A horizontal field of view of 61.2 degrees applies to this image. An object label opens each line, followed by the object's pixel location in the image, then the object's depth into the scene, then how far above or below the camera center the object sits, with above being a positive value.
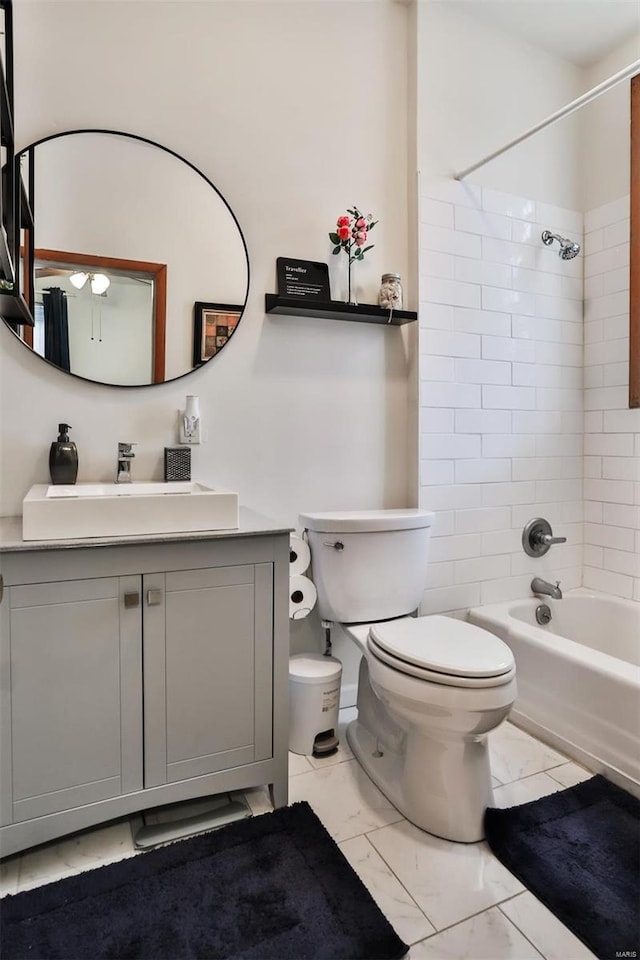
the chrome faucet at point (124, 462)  1.78 +0.03
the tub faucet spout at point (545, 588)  2.42 -0.53
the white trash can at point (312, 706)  1.86 -0.82
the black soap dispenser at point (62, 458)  1.69 +0.04
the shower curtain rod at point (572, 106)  1.74 +1.28
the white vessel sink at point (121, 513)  1.33 -0.11
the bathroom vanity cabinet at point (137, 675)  1.33 -0.54
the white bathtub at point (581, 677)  1.73 -0.74
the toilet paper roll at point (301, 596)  1.96 -0.46
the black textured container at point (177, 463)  1.86 +0.03
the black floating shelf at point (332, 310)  1.96 +0.61
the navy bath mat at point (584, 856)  1.22 -1.00
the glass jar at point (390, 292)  2.12 +0.71
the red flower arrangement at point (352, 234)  2.03 +0.90
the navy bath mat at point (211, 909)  1.16 -1.02
